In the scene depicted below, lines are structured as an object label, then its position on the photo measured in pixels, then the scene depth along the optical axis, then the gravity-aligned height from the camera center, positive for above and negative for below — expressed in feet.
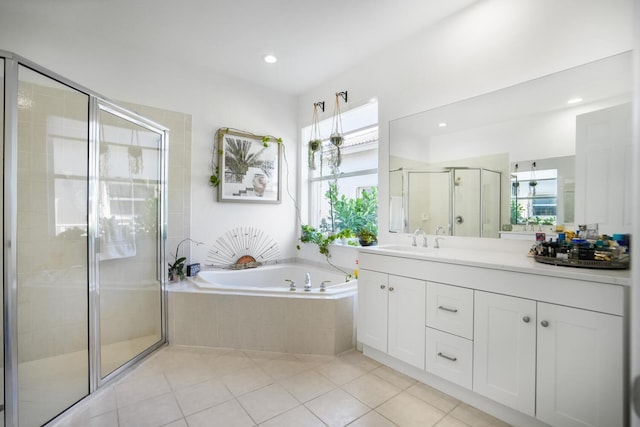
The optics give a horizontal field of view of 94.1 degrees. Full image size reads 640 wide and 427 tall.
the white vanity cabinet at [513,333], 4.18 -2.10
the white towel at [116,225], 6.94 -0.38
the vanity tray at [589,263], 4.43 -0.79
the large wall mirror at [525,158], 5.23 +1.16
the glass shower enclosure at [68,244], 4.76 -0.74
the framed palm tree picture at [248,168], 10.80 +1.62
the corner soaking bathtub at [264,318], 7.74 -2.88
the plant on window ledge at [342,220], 11.06 -0.34
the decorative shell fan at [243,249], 10.80 -1.48
